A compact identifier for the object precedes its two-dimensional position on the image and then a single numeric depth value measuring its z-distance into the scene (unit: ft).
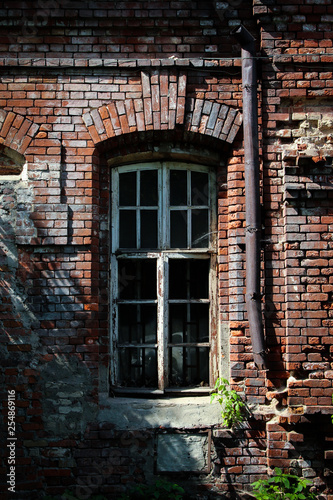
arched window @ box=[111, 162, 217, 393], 14.34
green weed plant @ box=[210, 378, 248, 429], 13.12
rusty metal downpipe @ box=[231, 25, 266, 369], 13.07
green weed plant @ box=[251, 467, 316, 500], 12.34
